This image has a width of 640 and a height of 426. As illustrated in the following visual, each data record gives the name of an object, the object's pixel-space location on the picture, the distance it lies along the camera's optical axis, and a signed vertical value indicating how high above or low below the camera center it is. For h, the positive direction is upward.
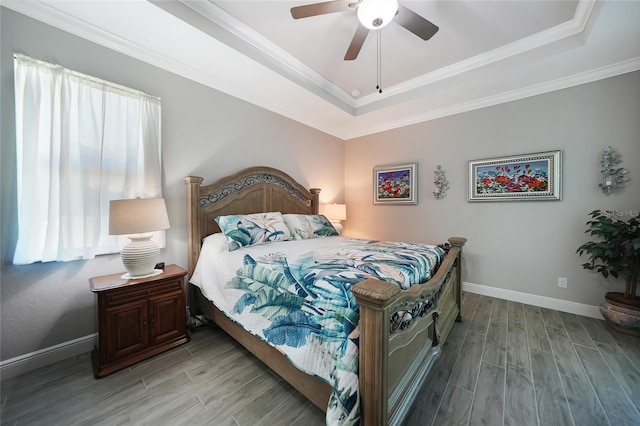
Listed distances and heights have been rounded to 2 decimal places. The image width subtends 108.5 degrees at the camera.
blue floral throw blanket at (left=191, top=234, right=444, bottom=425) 1.08 -0.51
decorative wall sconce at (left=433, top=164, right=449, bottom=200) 3.50 +0.44
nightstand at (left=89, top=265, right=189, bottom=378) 1.64 -0.84
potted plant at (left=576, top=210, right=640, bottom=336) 2.09 -0.48
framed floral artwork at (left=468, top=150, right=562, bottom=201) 2.72 +0.44
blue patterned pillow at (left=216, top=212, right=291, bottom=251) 2.26 -0.19
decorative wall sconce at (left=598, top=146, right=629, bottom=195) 2.39 +0.41
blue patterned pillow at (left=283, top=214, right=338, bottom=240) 2.87 -0.20
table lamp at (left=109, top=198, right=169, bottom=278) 1.73 -0.13
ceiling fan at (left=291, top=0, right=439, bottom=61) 1.58 +1.44
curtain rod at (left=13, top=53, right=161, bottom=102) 1.64 +1.09
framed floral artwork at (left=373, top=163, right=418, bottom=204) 3.78 +0.47
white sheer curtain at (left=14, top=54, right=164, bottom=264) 1.65 +0.43
